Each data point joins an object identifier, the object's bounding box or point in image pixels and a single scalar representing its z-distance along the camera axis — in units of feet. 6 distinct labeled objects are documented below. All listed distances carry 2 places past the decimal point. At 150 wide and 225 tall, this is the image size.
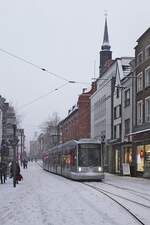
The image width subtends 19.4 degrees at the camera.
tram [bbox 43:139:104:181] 108.01
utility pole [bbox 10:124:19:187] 84.88
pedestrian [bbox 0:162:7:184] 97.69
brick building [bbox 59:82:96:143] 258.24
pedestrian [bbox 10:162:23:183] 93.93
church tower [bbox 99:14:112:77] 249.98
